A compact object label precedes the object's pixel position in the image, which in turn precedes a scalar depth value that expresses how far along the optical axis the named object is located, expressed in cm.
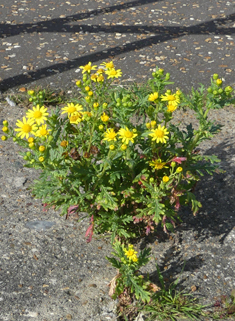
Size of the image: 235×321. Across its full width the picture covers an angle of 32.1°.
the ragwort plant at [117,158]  204
